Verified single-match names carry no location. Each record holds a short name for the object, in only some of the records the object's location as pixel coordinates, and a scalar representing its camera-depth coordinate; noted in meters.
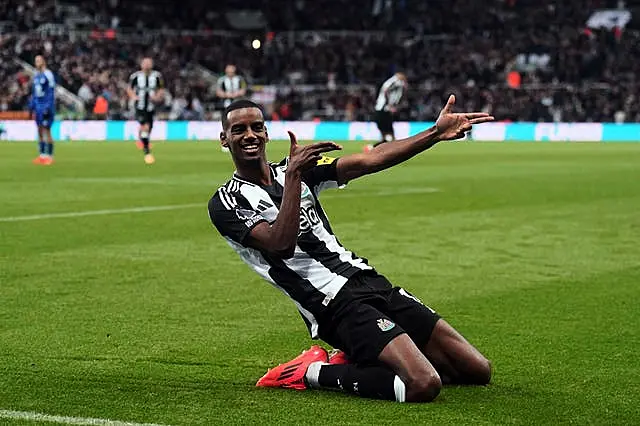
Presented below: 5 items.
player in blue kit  25.20
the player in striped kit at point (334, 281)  5.77
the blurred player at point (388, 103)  30.55
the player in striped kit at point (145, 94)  26.66
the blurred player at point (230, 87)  31.33
